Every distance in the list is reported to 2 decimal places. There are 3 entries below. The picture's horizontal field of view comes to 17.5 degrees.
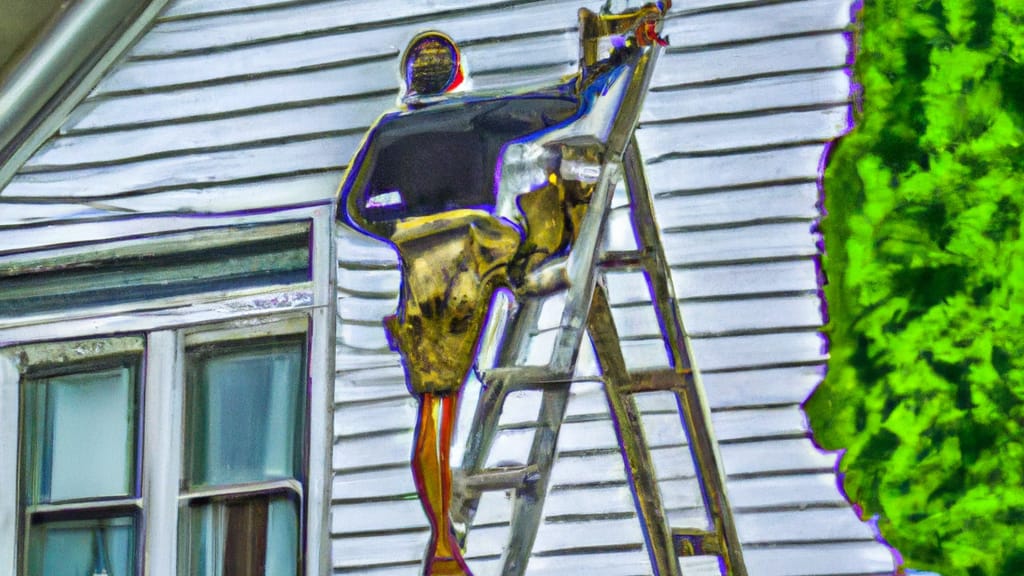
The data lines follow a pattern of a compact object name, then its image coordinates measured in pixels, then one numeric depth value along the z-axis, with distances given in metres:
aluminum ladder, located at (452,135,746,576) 11.56
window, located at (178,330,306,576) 12.56
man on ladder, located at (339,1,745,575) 11.62
